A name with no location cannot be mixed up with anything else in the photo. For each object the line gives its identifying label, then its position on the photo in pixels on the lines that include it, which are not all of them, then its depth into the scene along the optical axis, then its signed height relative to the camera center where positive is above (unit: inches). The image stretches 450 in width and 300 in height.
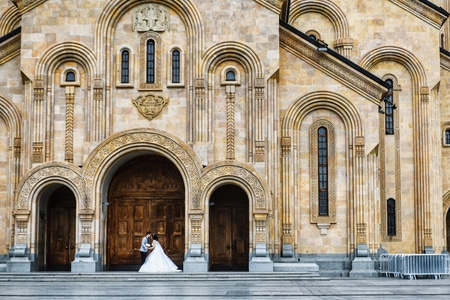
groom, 1401.3 -6.6
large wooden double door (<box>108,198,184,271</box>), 1464.1 +36.4
